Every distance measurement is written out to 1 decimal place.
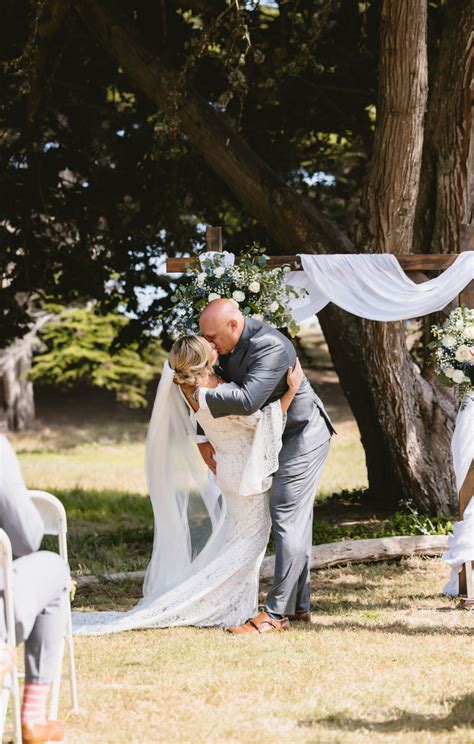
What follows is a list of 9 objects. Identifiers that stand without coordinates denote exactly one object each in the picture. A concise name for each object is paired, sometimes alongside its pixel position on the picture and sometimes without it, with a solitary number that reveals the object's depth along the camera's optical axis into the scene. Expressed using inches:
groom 241.4
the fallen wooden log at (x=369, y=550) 318.7
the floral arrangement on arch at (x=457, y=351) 264.1
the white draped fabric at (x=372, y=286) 285.9
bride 246.5
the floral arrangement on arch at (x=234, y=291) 271.1
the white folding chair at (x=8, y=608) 141.1
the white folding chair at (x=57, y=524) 174.6
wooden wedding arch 268.8
